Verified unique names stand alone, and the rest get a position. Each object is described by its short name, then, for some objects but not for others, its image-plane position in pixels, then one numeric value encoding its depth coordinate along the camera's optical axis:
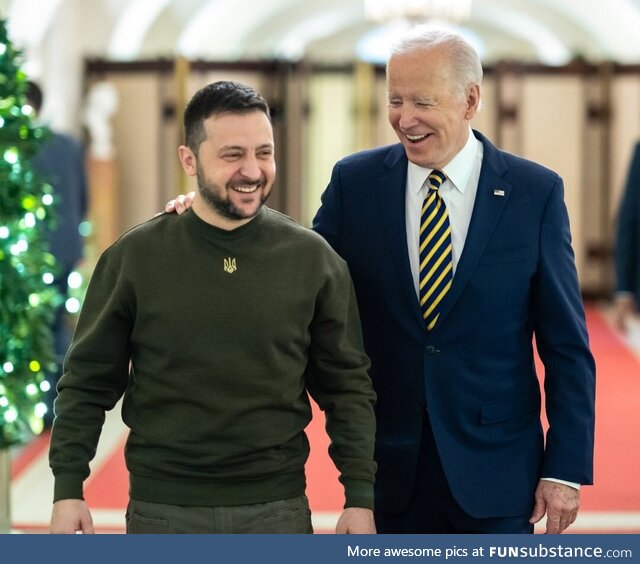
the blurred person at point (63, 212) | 6.96
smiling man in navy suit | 2.81
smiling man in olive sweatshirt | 2.50
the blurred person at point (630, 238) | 5.47
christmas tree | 4.96
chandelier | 13.32
